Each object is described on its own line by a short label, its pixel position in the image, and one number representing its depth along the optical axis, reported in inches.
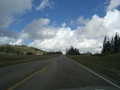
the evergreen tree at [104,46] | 2657.7
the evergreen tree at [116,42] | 2382.5
